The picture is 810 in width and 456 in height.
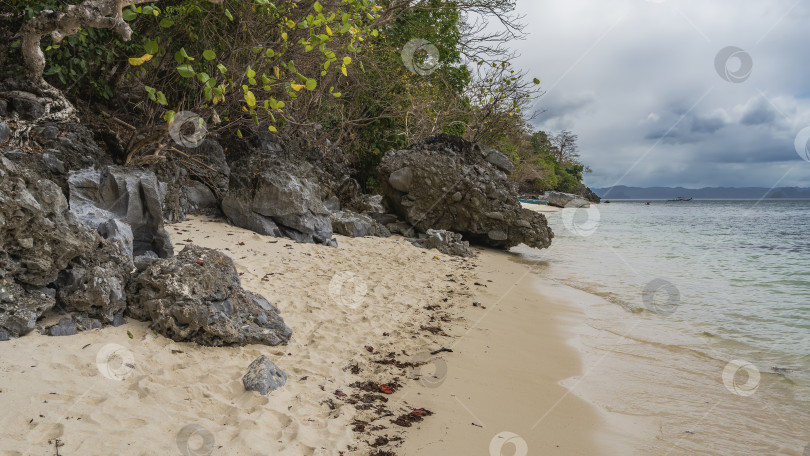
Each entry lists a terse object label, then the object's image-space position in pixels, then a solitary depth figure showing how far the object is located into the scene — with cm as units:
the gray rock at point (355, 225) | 926
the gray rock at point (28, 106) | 531
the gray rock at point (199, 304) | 335
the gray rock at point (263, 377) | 290
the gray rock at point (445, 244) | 966
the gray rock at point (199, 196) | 749
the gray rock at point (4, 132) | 478
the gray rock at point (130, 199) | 481
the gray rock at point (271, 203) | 741
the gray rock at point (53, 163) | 524
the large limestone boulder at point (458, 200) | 1107
